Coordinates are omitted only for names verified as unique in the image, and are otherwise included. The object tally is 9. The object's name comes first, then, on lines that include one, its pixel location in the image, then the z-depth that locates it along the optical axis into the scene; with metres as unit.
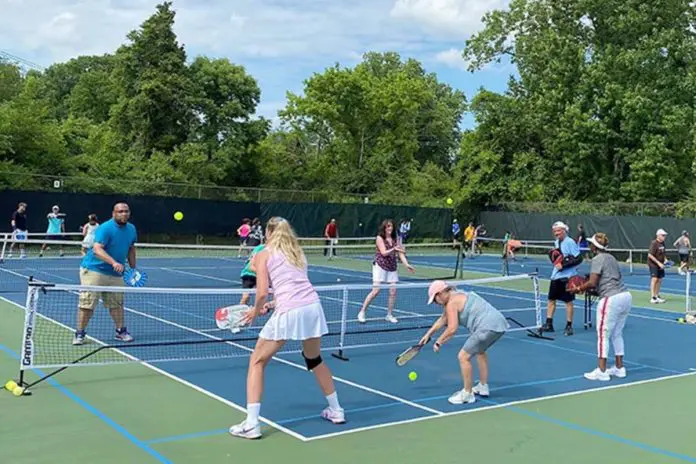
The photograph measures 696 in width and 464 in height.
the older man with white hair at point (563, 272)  11.95
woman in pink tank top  5.99
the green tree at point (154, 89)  40.94
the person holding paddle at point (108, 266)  9.34
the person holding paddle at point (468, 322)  7.20
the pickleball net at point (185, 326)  8.86
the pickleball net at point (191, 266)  18.61
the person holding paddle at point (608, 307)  8.73
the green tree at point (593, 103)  39.31
